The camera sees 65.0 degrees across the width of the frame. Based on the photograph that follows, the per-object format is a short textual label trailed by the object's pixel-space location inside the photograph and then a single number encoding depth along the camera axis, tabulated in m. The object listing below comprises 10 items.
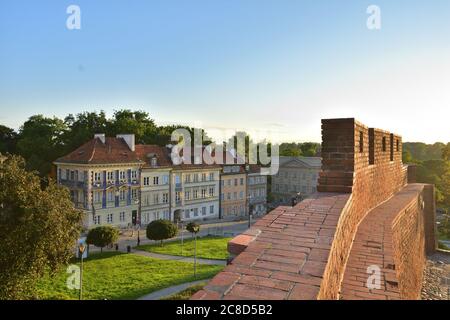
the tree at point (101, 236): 27.12
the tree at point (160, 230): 29.80
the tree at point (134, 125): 51.84
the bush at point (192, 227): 32.45
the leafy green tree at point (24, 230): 15.47
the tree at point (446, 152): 33.40
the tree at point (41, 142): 45.84
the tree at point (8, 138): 54.41
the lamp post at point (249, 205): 52.89
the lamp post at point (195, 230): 22.20
